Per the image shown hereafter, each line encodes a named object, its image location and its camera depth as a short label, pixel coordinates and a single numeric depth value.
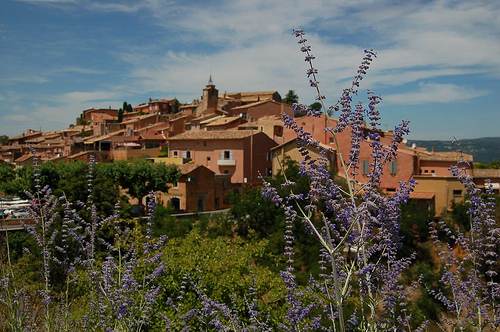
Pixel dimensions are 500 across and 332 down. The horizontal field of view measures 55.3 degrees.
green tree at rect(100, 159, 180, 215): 34.25
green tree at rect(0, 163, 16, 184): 40.84
